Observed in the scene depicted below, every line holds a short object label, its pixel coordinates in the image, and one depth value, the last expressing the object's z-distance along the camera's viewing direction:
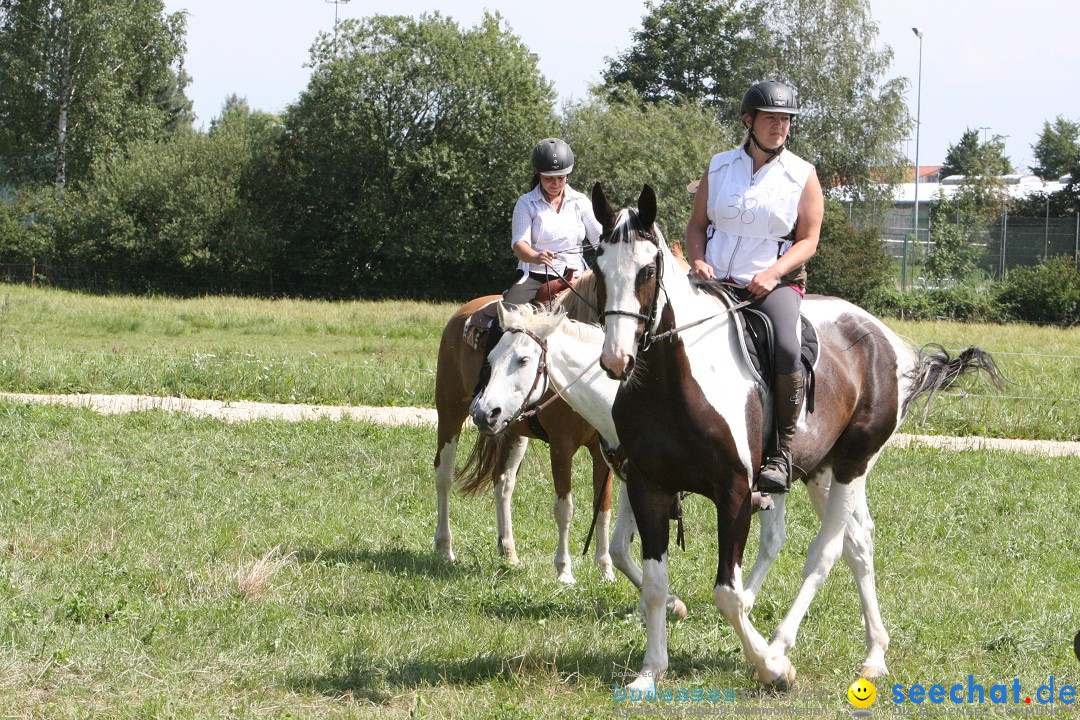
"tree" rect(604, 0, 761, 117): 61.69
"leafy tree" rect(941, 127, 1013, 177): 54.38
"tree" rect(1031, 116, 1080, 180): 73.56
